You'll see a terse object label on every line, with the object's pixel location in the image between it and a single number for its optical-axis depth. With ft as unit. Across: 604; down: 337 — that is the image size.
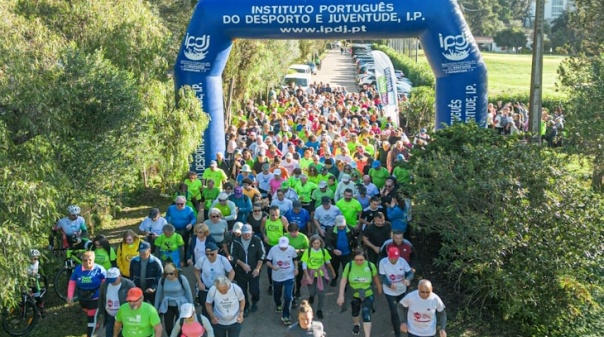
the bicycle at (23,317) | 29.32
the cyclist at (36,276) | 26.55
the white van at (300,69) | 142.31
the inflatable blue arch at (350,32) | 43.37
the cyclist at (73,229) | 32.50
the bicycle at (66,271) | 32.09
